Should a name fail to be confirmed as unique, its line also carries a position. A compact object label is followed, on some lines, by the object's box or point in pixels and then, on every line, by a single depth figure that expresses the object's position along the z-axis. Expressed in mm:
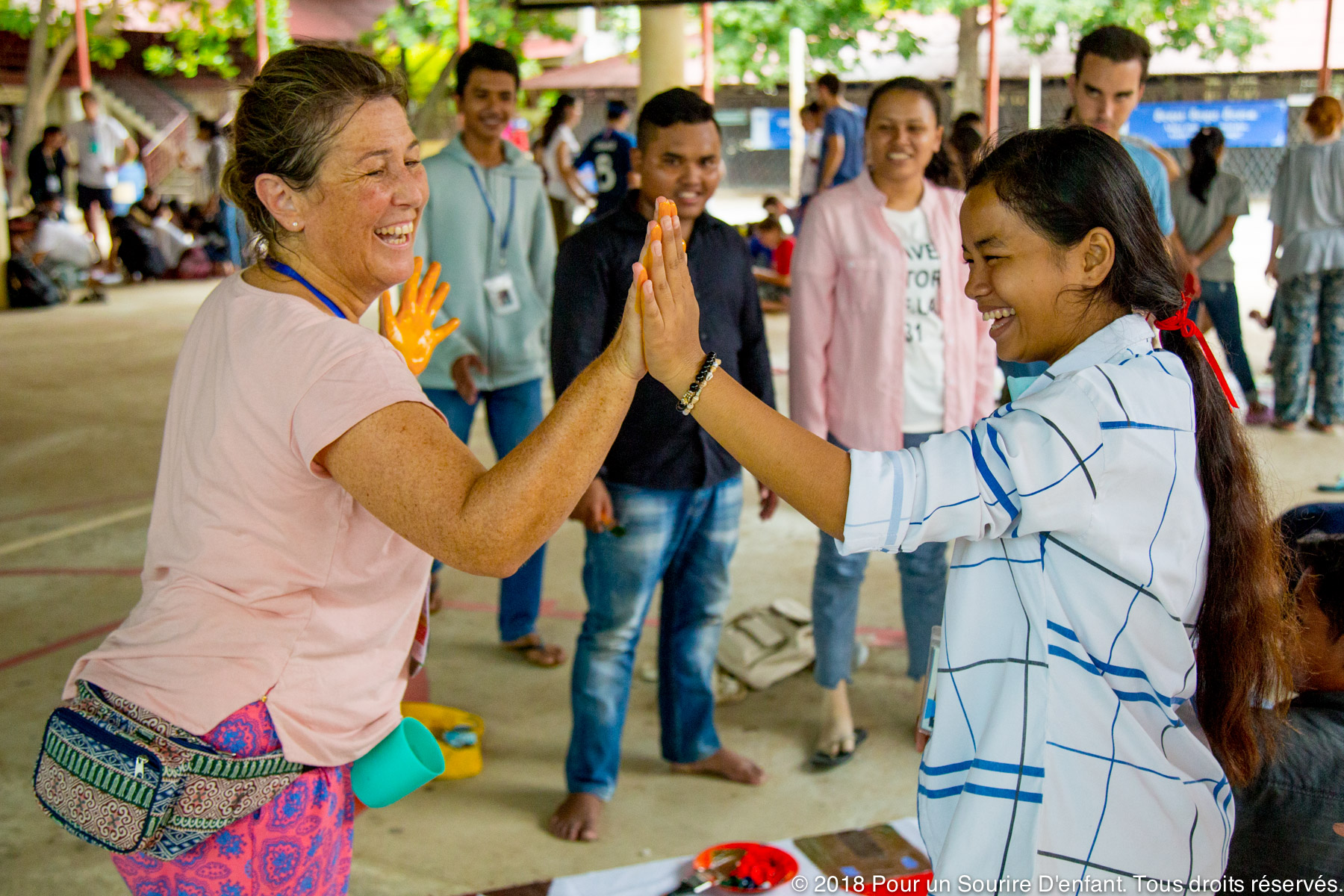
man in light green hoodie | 3721
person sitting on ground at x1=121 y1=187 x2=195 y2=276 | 14469
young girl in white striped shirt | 1300
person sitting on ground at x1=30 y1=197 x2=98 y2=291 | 12586
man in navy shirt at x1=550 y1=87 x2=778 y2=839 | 2727
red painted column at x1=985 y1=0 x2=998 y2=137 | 9664
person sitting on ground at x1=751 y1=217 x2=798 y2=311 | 11102
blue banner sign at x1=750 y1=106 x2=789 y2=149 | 21375
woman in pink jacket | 3086
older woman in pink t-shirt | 1388
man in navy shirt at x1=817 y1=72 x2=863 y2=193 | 9453
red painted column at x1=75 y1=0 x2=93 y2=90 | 15250
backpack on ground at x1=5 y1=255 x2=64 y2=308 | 11719
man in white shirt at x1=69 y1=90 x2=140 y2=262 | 13492
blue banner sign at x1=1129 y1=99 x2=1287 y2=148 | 19469
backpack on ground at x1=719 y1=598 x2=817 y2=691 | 3684
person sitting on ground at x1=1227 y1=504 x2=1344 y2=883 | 1749
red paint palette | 2334
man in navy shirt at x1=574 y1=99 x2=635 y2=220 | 8303
